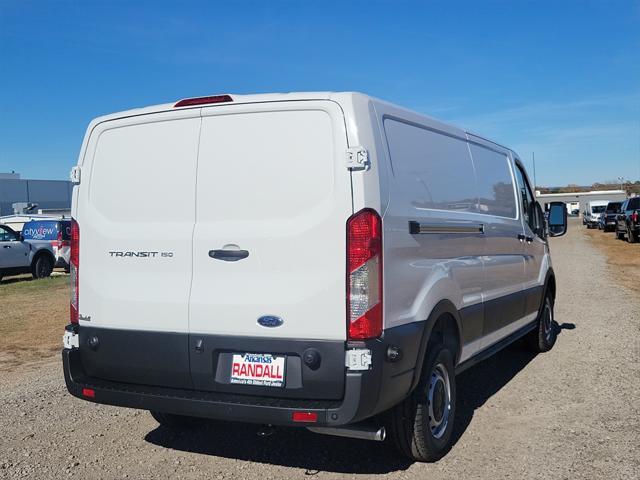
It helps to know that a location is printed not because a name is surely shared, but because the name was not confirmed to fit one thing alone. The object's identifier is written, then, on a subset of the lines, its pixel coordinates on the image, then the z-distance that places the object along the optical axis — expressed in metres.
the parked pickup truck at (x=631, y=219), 28.61
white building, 86.12
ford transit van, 3.59
